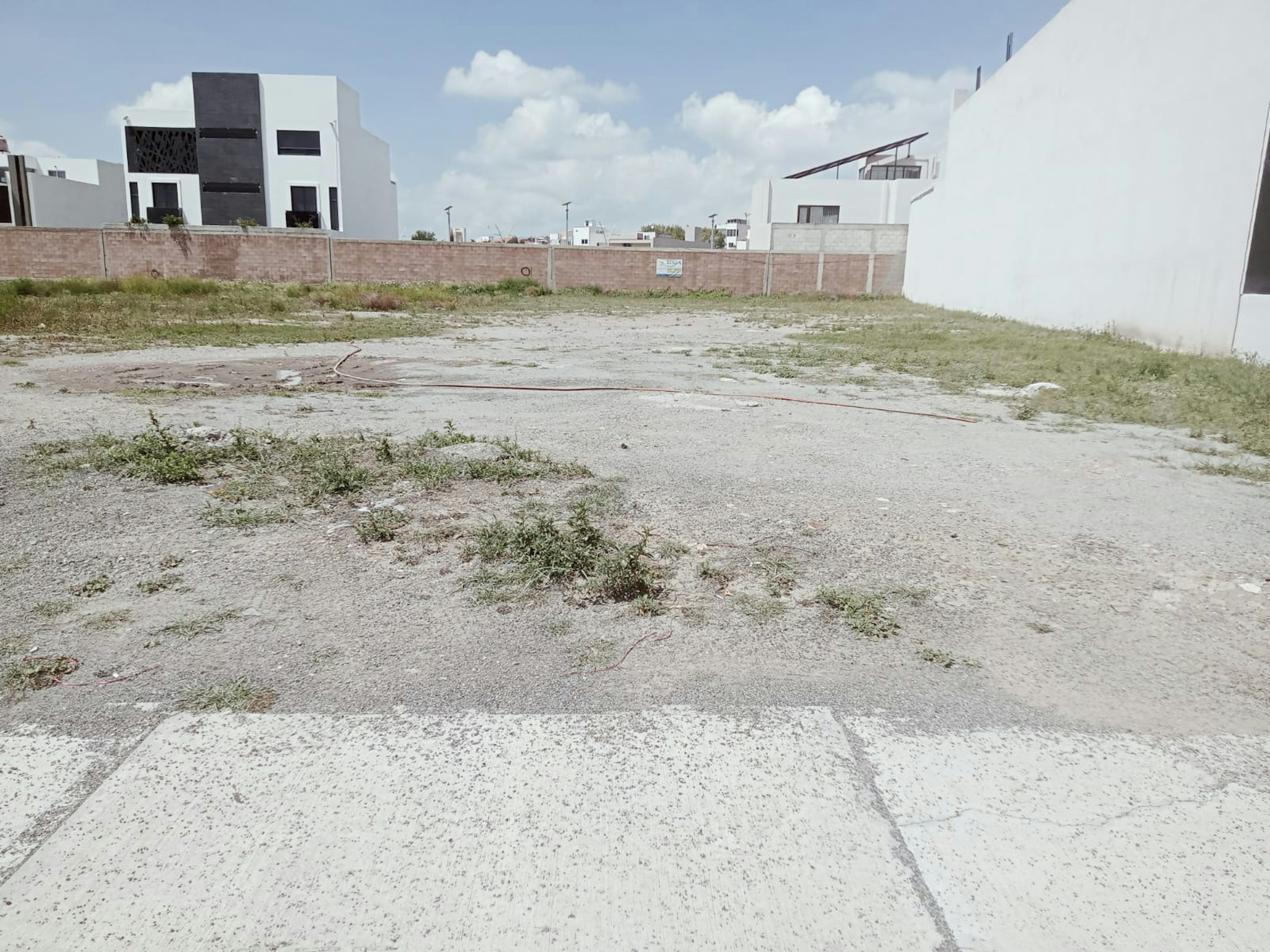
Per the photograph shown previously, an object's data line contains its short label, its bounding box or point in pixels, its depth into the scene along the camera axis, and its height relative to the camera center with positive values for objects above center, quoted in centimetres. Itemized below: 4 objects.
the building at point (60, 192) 4984 +514
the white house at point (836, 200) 5091 +588
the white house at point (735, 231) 8745 +783
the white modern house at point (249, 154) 4950 +732
